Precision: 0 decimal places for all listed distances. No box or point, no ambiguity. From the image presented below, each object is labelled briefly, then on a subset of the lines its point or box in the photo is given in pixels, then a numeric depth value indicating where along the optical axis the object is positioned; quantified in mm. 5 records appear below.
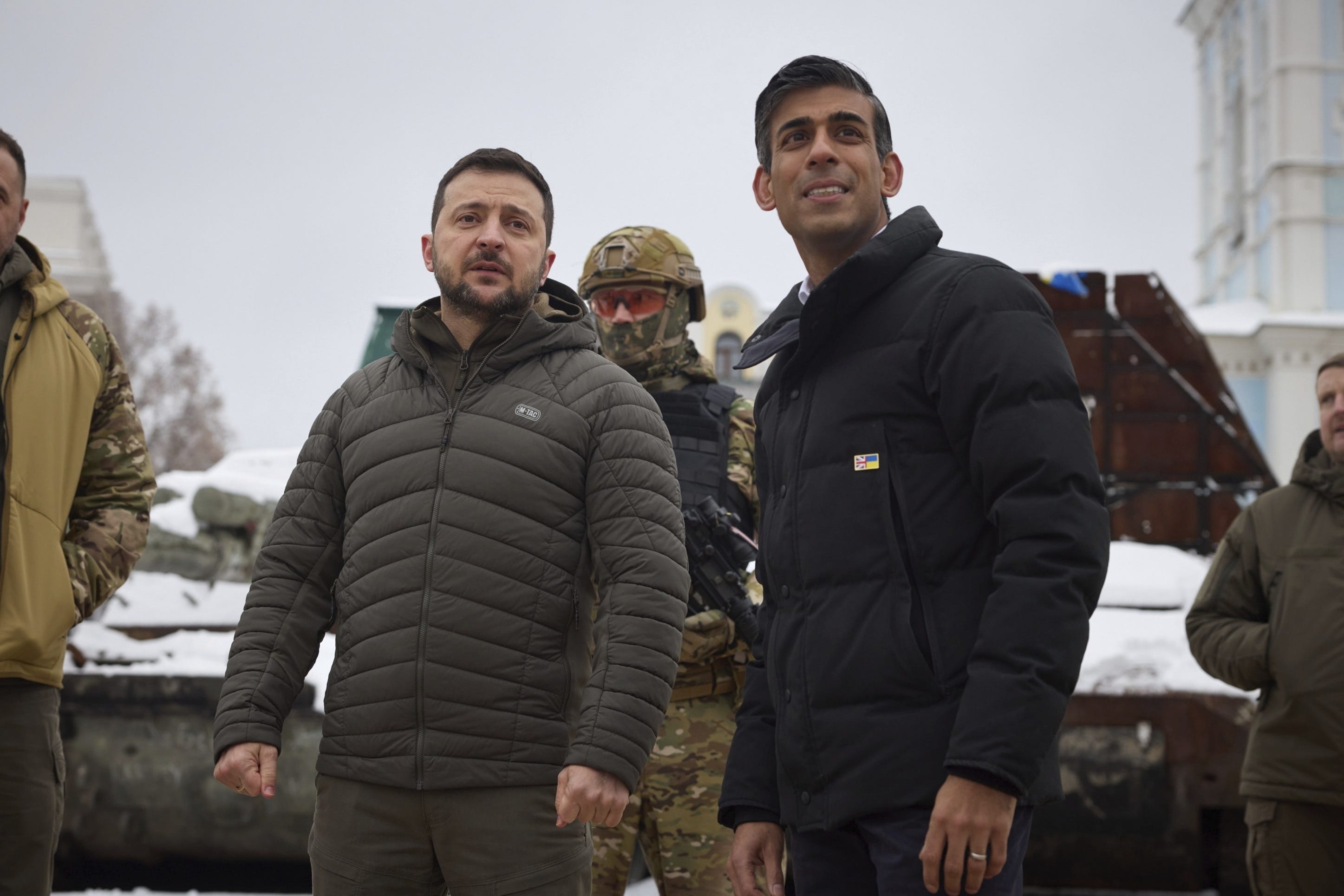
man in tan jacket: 2678
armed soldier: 3420
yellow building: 34188
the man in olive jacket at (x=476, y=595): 2262
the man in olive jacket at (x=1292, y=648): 3584
